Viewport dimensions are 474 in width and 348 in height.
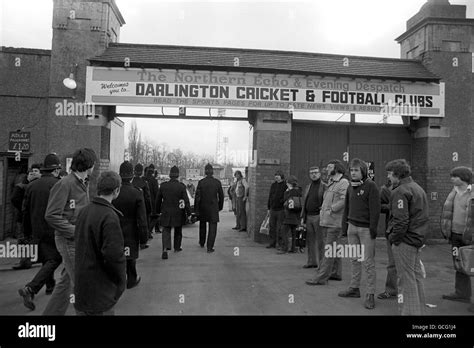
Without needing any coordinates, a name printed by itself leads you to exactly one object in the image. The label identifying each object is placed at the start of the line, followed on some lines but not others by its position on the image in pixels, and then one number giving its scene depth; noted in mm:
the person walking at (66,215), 4047
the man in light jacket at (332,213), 6090
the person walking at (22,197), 6861
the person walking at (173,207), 7945
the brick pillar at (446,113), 10250
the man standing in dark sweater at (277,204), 8797
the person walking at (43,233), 4812
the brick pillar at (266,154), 9836
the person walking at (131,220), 5543
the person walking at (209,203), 8438
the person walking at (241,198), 11344
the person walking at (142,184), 8234
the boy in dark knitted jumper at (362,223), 5113
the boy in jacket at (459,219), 5410
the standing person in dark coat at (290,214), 8281
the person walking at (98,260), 3043
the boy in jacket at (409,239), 4441
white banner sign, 9250
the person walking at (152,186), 9914
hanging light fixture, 8992
